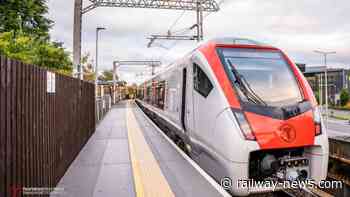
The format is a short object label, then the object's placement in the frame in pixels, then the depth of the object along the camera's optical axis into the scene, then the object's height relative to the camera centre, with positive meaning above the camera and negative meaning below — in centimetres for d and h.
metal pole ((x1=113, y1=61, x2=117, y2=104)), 4034 +265
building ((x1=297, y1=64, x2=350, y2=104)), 5173 +329
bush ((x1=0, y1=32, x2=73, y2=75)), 1334 +219
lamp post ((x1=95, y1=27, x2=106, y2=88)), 1995 +460
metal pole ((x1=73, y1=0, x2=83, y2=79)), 1024 +207
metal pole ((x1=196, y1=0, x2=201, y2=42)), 1512 +349
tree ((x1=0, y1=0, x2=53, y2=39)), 2155 +608
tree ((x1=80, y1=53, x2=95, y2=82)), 3832 +303
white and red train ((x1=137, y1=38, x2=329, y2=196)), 468 -39
